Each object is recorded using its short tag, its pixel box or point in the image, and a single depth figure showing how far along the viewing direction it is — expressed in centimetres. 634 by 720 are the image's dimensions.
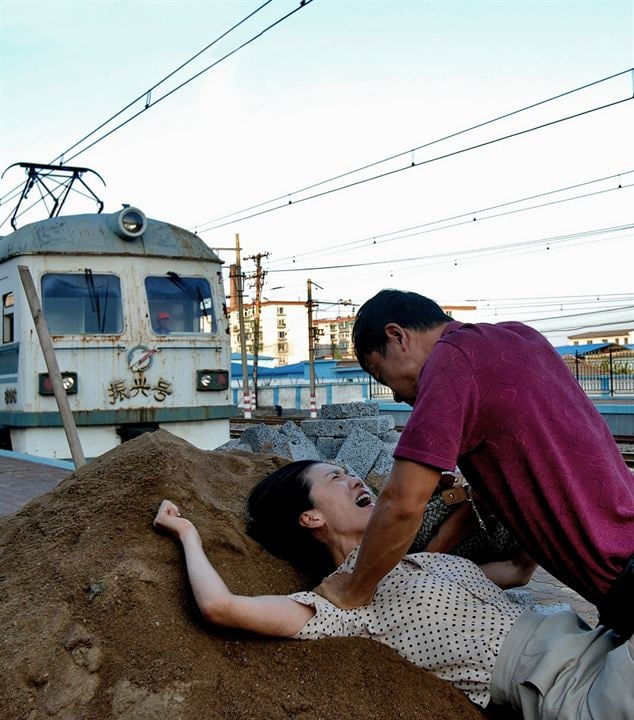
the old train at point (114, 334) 938
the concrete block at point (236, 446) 848
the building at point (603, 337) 7056
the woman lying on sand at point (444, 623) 220
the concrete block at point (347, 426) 904
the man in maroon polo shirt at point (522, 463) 210
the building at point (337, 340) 7231
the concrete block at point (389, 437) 895
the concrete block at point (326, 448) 869
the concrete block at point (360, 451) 738
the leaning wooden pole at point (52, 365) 625
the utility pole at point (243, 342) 2677
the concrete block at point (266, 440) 838
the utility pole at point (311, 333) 3057
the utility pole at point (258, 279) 4285
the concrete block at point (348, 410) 998
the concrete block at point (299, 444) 827
